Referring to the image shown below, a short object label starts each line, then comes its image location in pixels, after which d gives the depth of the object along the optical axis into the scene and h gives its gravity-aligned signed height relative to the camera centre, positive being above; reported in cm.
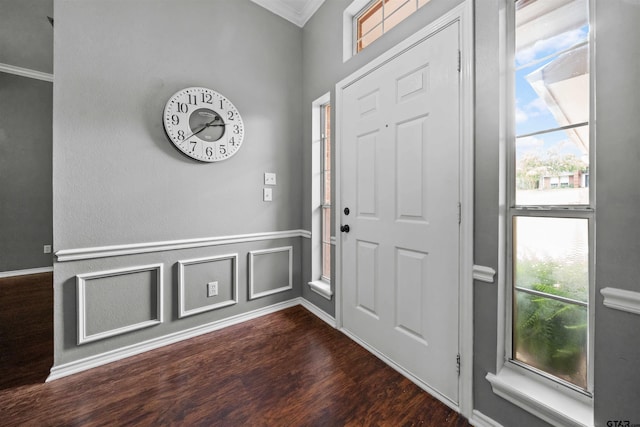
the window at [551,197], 98 +7
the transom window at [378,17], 165 +145
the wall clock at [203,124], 189 +72
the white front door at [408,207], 132 +3
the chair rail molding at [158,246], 159 -26
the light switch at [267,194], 238 +17
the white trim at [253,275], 231 -62
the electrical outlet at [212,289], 210 -66
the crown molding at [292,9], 230 +196
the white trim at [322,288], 223 -71
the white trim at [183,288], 195 -64
